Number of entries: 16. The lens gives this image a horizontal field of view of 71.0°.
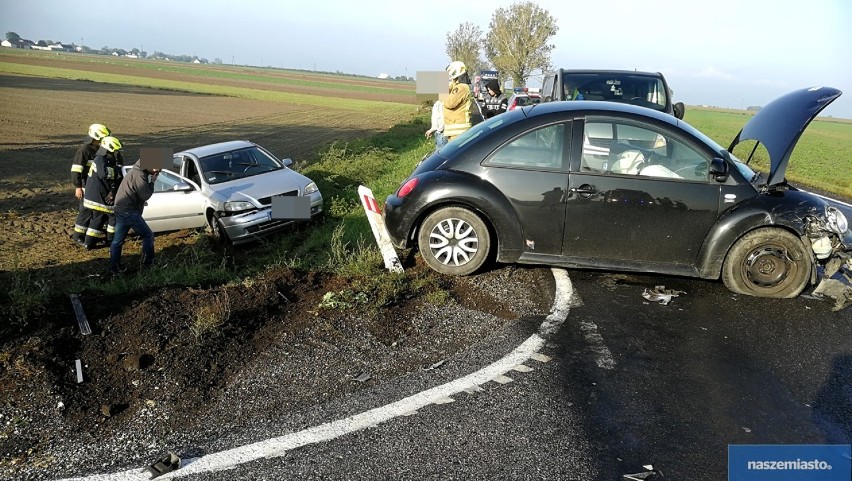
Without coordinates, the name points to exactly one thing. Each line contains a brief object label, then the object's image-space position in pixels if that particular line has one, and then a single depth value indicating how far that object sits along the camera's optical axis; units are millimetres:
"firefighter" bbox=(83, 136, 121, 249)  8828
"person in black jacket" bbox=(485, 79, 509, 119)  19762
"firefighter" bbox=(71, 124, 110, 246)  9523
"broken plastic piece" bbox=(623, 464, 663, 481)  3117
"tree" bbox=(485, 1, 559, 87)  64625
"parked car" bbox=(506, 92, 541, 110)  21122
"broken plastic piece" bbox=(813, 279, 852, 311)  5559
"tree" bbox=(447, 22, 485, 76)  81125
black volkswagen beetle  5668
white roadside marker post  6098
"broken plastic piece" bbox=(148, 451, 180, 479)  3047
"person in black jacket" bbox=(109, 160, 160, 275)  7898
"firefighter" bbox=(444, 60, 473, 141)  9805
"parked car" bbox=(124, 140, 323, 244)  9984
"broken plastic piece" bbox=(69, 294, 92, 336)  4271
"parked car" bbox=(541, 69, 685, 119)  11516
